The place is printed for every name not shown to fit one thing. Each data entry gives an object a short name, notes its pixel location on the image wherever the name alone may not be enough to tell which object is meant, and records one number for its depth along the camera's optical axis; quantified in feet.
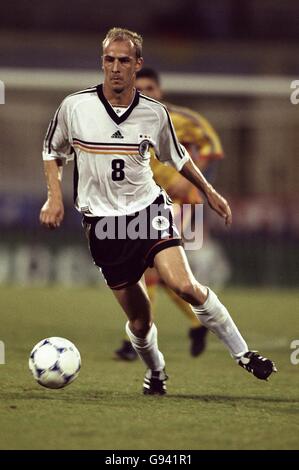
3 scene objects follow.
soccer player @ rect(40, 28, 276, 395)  37.35
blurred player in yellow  51.62
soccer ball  37.11
